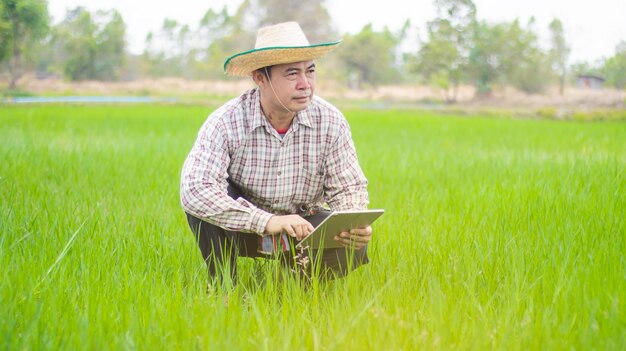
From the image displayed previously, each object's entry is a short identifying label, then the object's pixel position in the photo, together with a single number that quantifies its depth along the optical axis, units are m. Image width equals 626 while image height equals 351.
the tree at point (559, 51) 29.26
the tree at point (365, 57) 40.03
